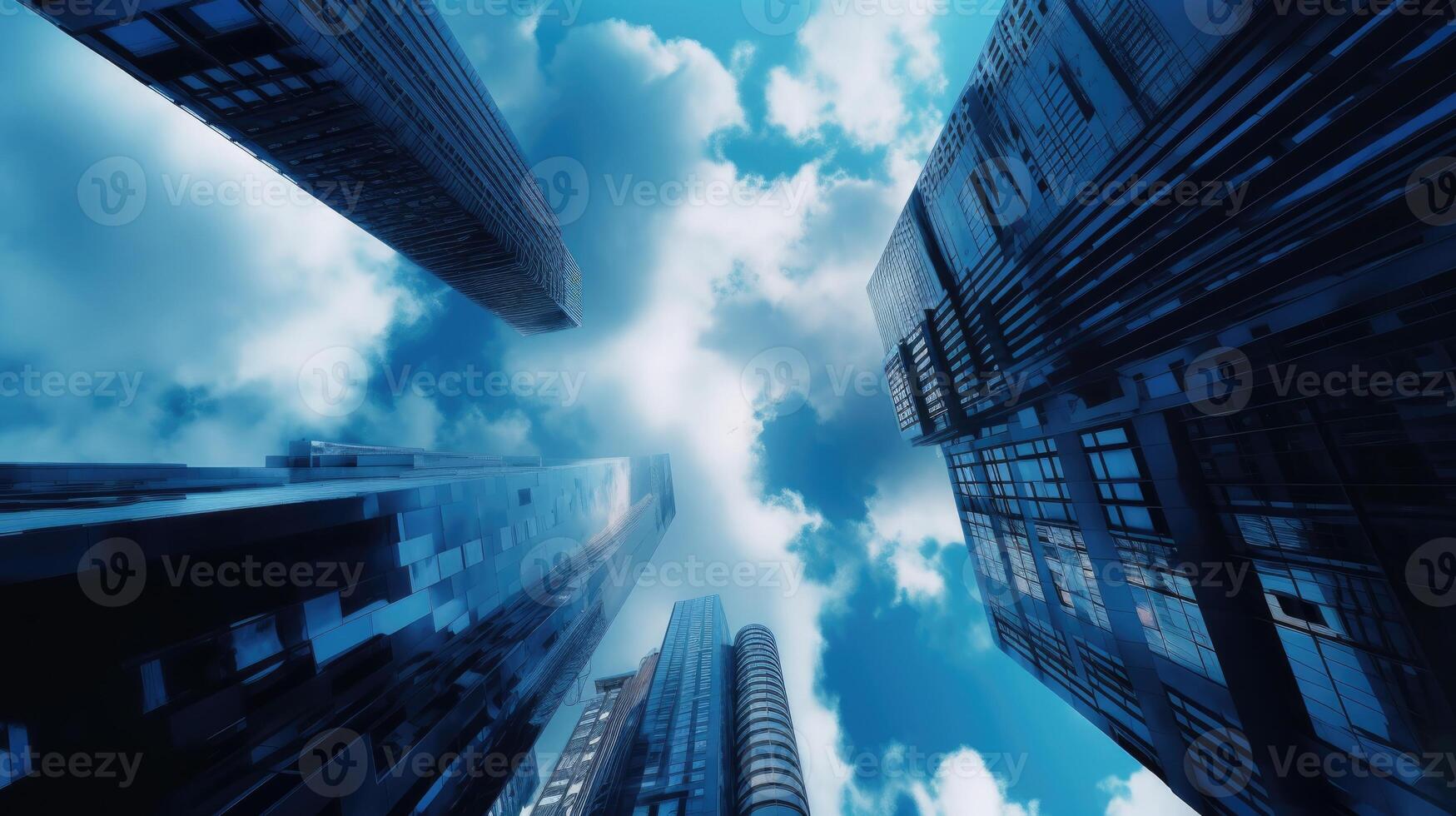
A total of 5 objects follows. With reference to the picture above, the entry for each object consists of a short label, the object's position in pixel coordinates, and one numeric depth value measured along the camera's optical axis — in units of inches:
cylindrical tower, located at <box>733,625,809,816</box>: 1636.3
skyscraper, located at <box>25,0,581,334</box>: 1038.4
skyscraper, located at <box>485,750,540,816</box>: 1731.1
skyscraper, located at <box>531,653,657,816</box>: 2135.8
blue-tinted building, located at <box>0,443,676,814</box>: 278.2
